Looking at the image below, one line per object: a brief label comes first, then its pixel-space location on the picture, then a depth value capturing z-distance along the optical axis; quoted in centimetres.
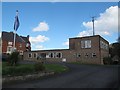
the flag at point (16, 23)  1118
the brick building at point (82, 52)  2135
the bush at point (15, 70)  694
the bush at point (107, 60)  2194
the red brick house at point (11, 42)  3086
